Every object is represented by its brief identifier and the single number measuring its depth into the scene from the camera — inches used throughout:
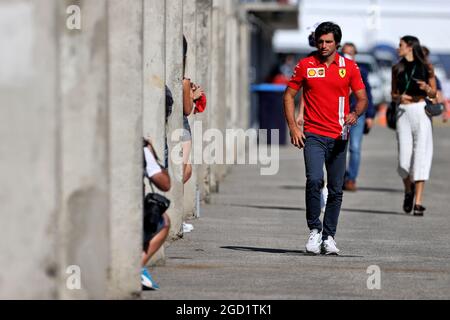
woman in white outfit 670.5
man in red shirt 501.0
